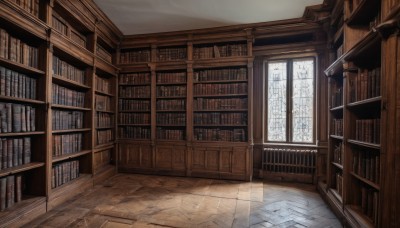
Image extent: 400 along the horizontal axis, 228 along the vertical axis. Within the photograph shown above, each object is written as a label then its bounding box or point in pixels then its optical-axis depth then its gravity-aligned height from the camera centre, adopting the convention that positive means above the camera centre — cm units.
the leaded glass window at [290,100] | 383 +33
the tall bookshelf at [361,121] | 157 -5
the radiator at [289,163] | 365 -91
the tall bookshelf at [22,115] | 199 -1
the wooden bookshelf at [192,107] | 378 +17
